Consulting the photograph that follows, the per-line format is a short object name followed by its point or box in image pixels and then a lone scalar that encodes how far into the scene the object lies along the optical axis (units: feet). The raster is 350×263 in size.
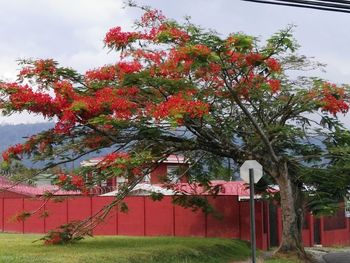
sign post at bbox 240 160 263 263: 53.26
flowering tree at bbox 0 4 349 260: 62.69
